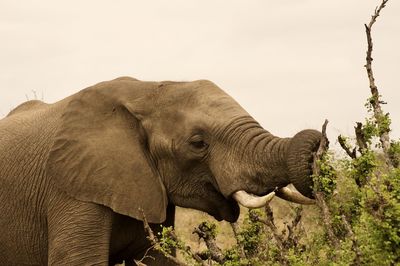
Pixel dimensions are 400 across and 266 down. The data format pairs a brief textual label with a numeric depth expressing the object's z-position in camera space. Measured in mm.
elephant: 13414
